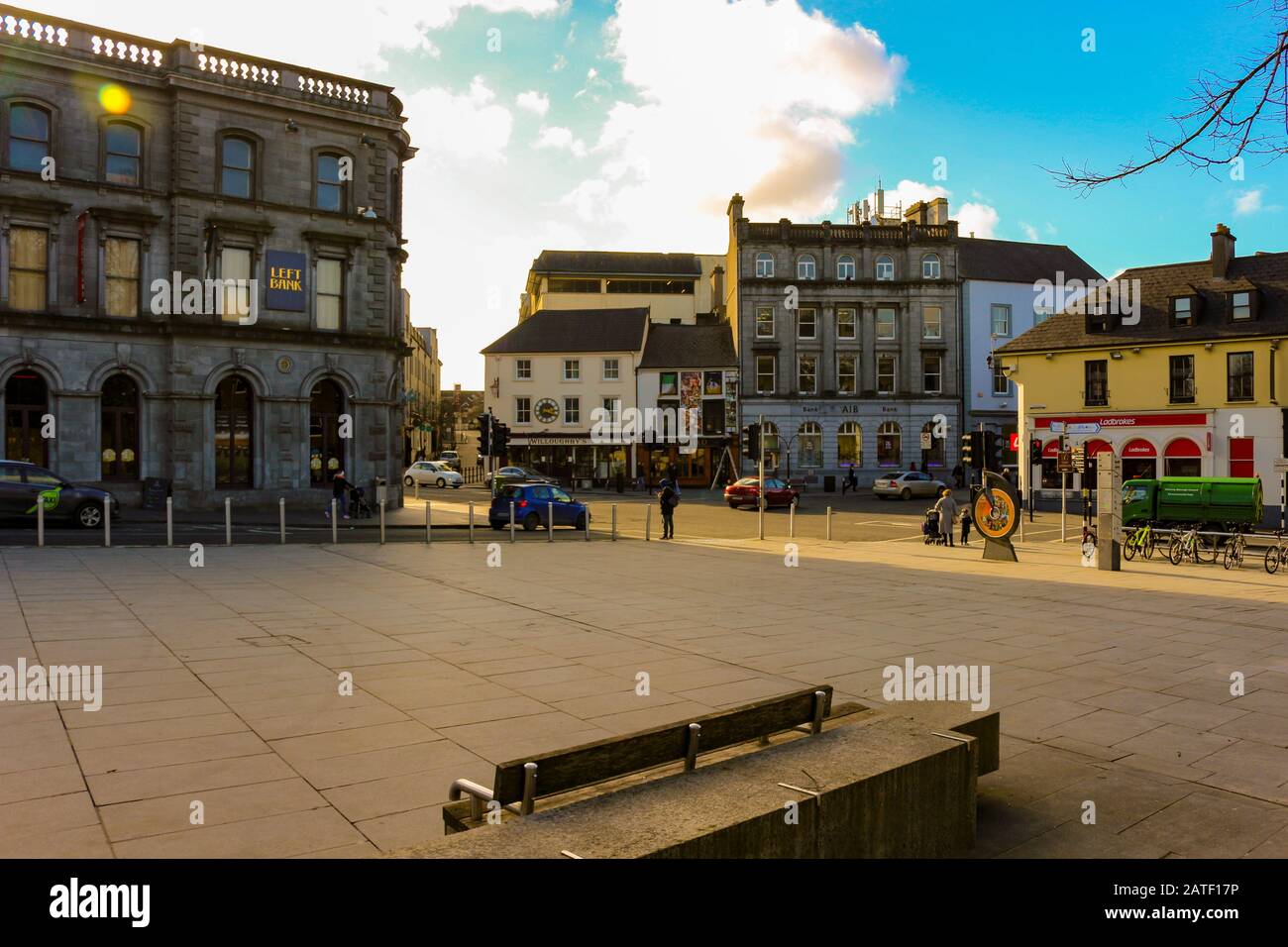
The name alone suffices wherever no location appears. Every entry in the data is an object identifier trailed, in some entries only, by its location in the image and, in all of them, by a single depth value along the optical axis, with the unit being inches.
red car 1640.0
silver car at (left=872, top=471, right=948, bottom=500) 1868.8
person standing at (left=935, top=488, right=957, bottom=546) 1007.6
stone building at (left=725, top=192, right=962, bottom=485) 2349.9
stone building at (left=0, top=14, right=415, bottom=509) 1167.6
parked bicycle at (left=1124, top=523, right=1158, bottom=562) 875.4
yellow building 1534.2
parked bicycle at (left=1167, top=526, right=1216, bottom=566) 831.1
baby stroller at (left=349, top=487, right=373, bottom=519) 1224.2
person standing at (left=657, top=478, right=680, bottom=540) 1045.8
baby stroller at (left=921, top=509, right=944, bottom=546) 1056.2
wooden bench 146.1
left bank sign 1302.9
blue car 1140.5
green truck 949.2
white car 2174.7
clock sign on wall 2425.0
